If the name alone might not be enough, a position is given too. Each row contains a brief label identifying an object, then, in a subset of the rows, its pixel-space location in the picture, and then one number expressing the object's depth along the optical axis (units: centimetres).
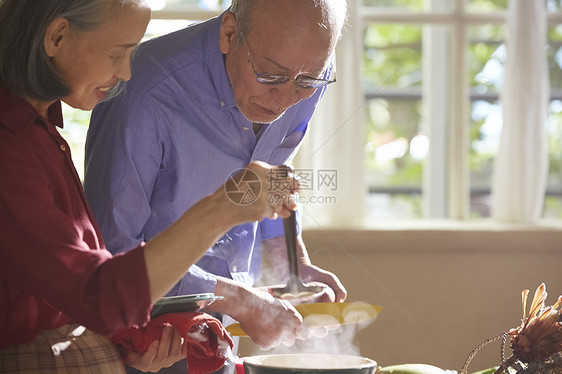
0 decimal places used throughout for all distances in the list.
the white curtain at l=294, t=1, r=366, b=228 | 401
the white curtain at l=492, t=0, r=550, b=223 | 408
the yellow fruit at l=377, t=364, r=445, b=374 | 273
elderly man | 269
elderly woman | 232
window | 421
